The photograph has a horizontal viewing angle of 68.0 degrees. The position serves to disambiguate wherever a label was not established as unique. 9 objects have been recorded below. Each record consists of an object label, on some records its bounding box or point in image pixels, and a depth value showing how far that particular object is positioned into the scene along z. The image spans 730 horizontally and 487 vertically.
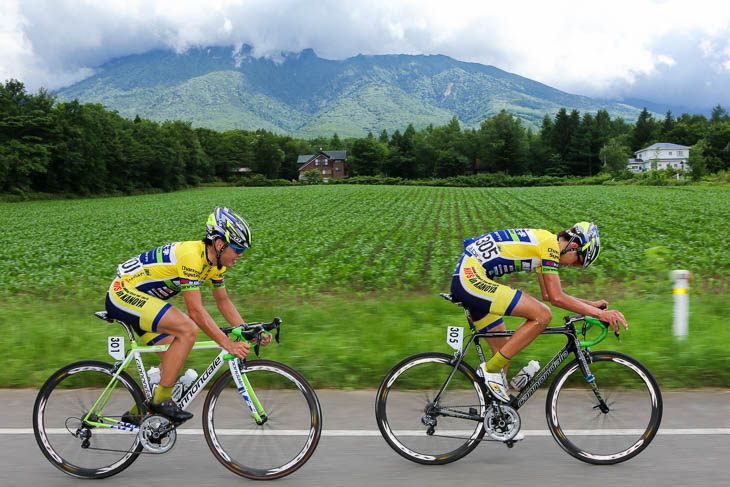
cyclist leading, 3.97
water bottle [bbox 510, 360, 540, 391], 4.11
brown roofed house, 136.62
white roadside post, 6.21
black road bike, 3.91
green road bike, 3.77
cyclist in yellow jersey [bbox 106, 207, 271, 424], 3.79
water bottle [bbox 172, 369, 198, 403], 3.90
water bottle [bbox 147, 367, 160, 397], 3.93
